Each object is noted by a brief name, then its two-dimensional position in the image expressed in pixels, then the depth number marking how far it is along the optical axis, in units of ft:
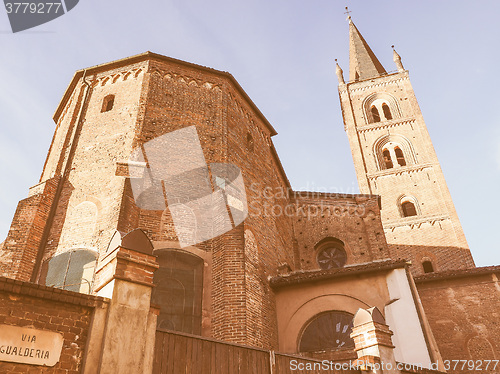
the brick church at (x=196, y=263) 16.83
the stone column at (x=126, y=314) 16.06
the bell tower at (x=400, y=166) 73.56
